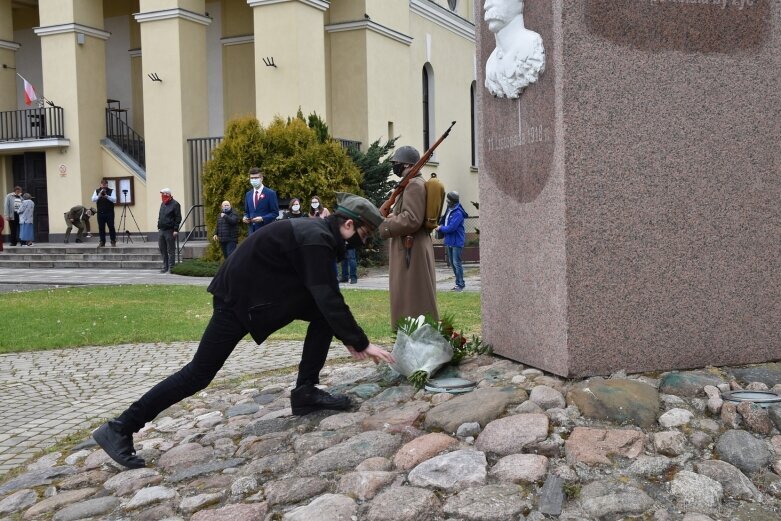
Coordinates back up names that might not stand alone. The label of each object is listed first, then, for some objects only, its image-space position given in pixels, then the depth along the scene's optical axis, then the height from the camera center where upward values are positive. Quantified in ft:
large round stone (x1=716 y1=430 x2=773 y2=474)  13.82 -3.80
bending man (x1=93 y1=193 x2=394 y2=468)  16.39 -1.56
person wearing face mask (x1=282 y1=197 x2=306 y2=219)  60.39 +0.04
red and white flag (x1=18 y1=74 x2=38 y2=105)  86.28 +11.34
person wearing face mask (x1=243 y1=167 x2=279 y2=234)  57.00 +0.46
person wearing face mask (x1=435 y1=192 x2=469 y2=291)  52.26 -1.21
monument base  17.12 +0.33
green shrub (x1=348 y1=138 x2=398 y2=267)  74.42 +2.45
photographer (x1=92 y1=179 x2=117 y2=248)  77.69 +0.47
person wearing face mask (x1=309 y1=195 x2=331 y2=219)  60.39 +0.09
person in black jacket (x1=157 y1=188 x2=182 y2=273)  65.26 -0.82
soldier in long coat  23.52 -1.31
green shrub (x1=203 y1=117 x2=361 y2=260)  68.03 +3.39
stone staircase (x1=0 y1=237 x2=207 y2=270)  74.95 -3.53
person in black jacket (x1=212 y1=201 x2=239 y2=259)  61.67 -1.13
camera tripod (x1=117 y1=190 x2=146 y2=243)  85.71 -1.33
